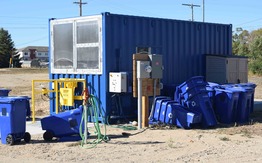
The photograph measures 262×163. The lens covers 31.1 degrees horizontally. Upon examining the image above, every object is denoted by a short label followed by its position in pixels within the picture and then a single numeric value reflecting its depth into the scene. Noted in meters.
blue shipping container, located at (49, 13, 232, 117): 13.87
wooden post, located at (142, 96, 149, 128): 12.78
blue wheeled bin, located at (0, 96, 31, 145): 10.32
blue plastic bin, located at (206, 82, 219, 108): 13.63
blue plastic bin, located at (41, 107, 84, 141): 10.95
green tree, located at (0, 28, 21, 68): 76.06
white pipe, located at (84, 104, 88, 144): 10.28
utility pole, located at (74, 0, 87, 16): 52.91
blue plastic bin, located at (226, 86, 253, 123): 13.67
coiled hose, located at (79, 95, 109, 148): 10.37
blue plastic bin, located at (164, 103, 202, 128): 12.54
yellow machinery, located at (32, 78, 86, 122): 13.93
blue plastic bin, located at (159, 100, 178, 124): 12.86
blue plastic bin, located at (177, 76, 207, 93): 12.99
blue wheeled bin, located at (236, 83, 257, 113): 14.30
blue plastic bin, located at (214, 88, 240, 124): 13.38
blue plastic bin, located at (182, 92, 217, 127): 12.78
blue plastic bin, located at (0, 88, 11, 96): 15.08
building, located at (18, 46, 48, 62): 146.00
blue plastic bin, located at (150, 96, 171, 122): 13.09
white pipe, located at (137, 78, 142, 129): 12.73
